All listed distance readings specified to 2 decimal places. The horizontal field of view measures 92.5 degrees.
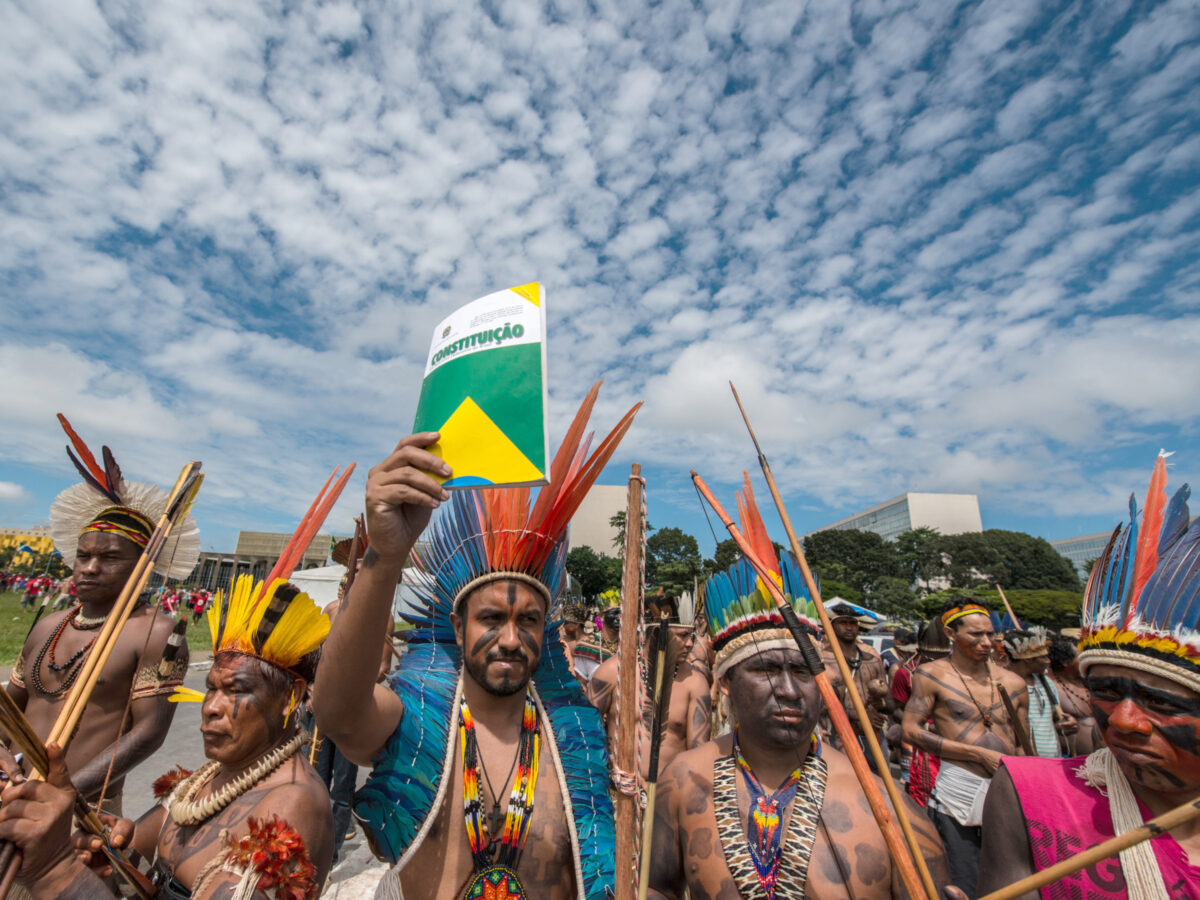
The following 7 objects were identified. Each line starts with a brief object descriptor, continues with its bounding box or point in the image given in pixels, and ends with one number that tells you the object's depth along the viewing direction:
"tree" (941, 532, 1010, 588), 66.31
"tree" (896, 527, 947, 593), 69.88
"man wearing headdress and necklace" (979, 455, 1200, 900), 1.55
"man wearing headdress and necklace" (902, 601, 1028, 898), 4.11
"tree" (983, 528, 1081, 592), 65.31
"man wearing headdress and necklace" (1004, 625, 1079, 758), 4.67
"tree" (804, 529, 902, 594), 64.94
